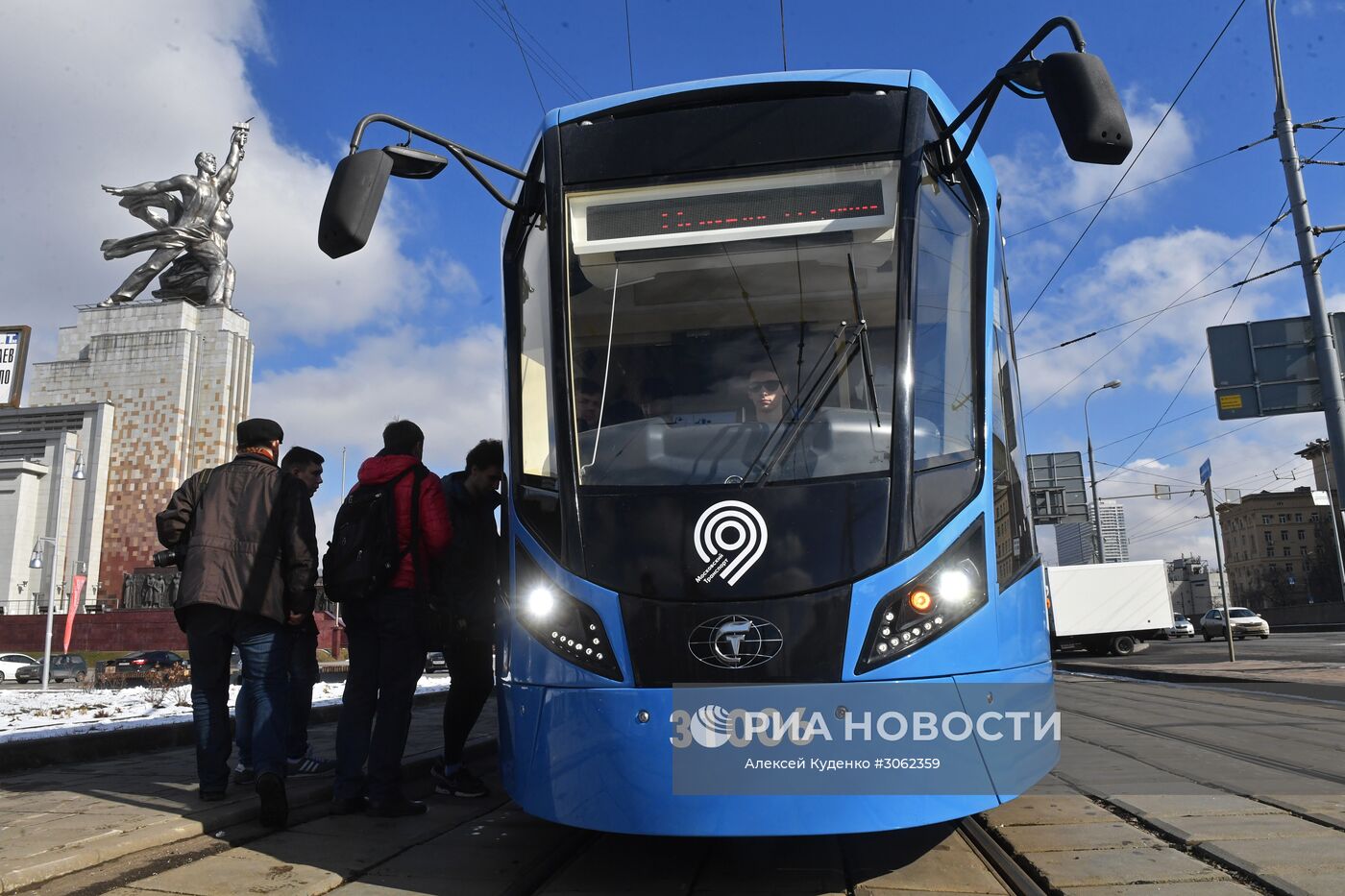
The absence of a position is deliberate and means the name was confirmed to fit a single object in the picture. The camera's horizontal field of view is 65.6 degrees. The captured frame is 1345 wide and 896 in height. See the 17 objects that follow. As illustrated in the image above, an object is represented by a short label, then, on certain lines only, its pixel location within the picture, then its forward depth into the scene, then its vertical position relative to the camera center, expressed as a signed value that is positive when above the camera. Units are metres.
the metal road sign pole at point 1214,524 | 18.37 +1.65
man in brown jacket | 4.67 +0.26
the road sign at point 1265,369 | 15.13 +3.60
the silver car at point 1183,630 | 49.41 -0.59
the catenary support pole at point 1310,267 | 14.12 +4.66
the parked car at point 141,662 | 28.58 -0.55
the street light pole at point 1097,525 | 36.01 +3.20
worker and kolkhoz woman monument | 57.81 +22.17
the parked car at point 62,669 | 31.64 -0.78
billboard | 45.38 +12.31
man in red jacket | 4.71 -0.12
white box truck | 29.84 +0.48
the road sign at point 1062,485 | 27.42 +3.60
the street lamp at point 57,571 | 24.09 +2.79
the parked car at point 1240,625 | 39.53 -0.32
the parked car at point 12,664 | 32.06 -0.55
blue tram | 3.36 +0.73
